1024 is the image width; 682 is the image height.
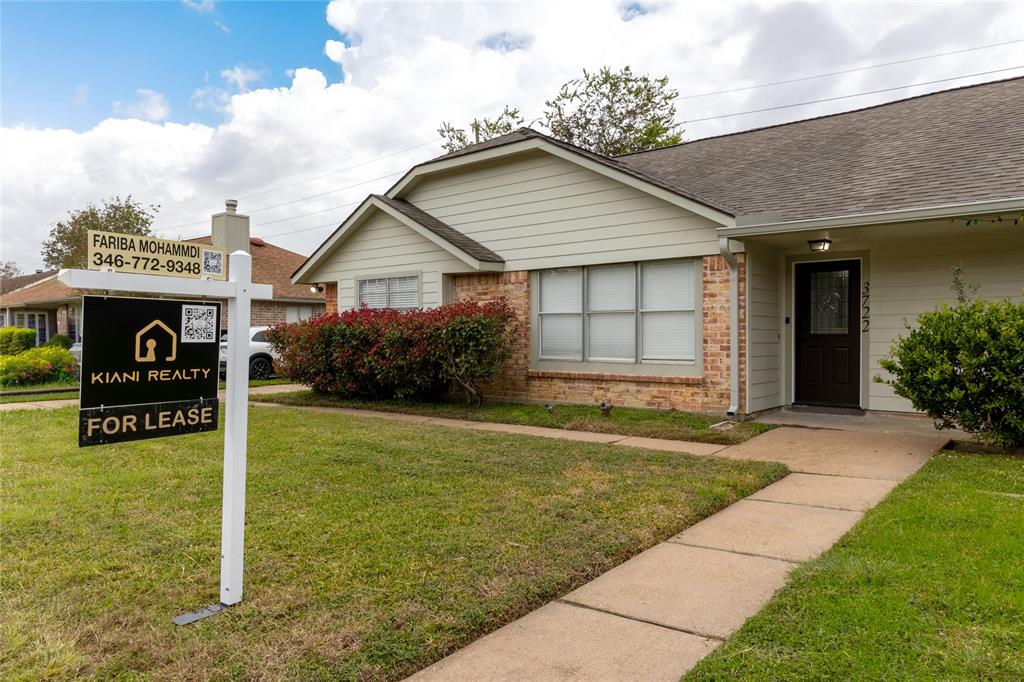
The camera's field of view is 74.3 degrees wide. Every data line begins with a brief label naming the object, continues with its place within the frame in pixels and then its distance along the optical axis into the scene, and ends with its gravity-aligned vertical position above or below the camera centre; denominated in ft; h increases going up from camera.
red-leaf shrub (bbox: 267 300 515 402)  33.32 -0.41
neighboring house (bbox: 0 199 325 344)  79.56 +5.18
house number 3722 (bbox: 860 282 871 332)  30.30 +1.71
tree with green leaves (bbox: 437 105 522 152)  106.73 +34.55
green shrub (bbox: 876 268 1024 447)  20.45 -0.70
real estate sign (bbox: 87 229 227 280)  9.14 +1.20
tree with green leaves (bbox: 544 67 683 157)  101.09 +35.49
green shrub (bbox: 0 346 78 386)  50.80 -2.24
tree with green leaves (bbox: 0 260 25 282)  189.94 +19.69
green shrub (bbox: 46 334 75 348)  87.11 -0.24
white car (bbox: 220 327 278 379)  57.47 -1.40
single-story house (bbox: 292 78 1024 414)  27.73 +4.54
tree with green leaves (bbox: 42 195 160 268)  88.83 +15.61
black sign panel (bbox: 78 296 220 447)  9.25 -0.42
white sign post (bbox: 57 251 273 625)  10.30 -1.19
